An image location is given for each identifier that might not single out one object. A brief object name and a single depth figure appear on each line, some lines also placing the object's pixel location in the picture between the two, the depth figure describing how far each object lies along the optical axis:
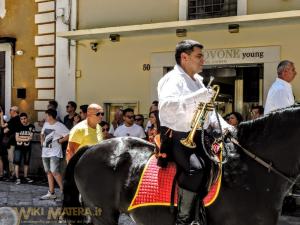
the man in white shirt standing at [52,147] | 11.22
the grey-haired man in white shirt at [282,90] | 6.45
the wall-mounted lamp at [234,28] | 12.04
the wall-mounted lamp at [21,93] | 16.12
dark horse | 4.48
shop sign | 12.02
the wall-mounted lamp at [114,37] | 13.93
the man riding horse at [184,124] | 4.61
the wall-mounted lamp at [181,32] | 12.83
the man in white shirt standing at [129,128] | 11.57
